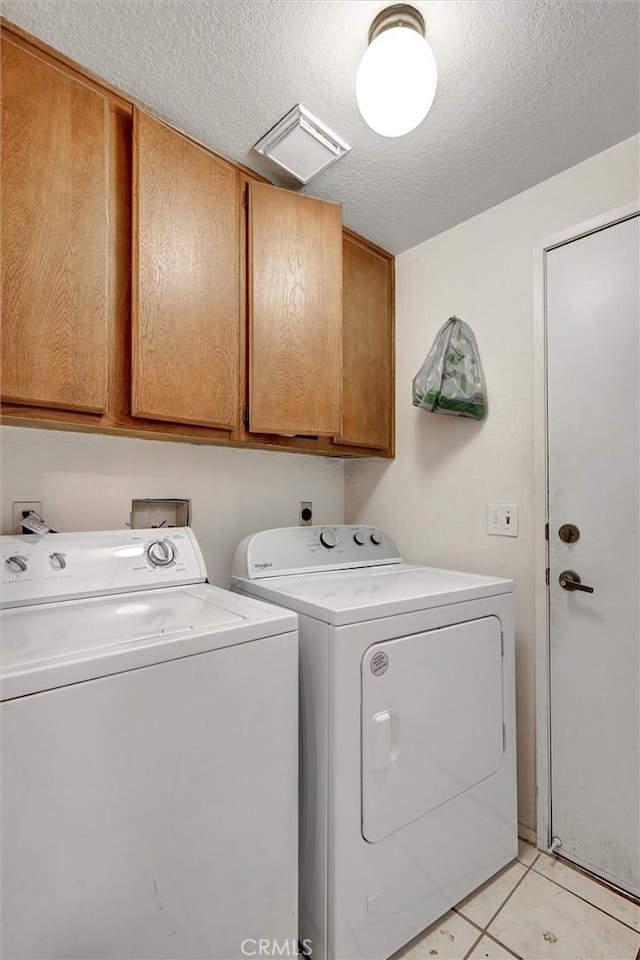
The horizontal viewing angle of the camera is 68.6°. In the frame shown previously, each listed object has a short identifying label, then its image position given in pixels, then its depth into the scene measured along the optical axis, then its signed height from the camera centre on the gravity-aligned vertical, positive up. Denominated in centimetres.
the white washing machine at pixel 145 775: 79 -56
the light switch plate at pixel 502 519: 181 -14
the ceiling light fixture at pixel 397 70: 109 +99
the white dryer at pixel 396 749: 118 -74
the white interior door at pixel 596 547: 149 -21
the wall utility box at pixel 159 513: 172 -12
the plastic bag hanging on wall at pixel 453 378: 182 +42
